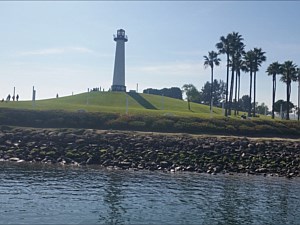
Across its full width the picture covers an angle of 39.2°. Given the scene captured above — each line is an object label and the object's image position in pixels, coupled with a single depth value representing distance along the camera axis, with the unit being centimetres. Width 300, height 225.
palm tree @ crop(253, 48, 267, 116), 8488
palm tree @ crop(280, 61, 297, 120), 8806
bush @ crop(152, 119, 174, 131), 5556
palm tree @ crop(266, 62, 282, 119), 8938
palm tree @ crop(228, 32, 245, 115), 7825
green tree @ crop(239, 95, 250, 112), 16590
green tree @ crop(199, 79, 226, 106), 16912
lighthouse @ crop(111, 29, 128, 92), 10794
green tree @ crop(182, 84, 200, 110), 12398
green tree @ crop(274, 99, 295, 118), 12690
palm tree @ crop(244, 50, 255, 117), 8462
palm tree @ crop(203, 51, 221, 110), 9281
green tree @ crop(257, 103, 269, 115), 16760
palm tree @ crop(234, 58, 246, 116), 8512
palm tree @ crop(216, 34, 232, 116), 7844
